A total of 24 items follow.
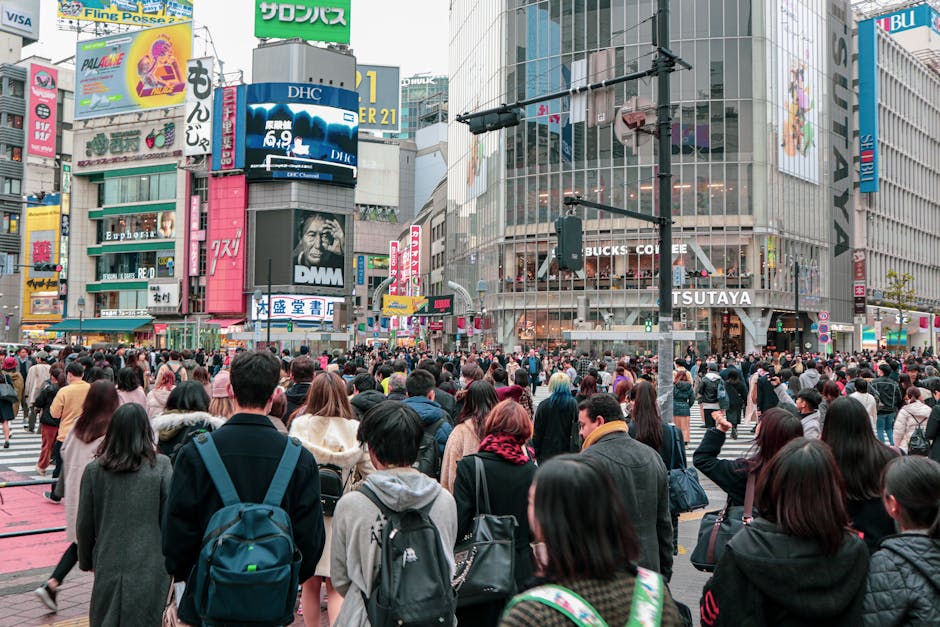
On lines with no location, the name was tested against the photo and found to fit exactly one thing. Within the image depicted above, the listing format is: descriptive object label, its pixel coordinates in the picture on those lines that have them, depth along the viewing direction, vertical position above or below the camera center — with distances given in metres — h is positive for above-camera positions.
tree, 62.98 +3.83
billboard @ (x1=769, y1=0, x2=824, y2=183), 55.94 +18.03
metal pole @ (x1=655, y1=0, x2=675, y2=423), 12.58 +2.24
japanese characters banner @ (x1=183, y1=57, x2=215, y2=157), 68.19 +19.46
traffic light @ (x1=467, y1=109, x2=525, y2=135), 12.70 +3.44
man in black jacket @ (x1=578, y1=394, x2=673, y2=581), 4.77 -0.86
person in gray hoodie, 3.81 -0.80
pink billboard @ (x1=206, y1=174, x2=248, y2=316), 69.69 +7.68
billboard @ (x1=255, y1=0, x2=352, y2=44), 80.56 +31.63
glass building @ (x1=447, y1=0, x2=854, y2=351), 54.06 +11.36
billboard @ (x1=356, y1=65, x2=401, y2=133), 107.06 +31.73
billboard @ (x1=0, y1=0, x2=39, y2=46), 94.19 +37.14
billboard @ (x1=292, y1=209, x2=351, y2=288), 69.42 +7.70
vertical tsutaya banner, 63.44 +14.53
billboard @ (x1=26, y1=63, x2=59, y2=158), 86.06 +23.89
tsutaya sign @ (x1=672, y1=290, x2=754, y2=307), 53.00 +2.73
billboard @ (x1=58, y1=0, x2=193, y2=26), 95.25 +39.19
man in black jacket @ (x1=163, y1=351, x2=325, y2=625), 3.66 -0.68
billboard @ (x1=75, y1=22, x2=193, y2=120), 72.12 +23.83
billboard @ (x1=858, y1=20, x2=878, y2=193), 68.62 +19.70
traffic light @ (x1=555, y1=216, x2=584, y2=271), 13.30 +1.56
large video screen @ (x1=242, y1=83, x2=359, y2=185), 68.25 +17.59
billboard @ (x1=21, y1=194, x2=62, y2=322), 84.06 +8.02
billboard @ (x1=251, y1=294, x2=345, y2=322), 66.19 +2.40
